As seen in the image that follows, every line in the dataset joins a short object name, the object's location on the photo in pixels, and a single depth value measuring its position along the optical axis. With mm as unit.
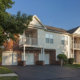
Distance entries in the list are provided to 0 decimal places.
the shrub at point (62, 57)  16959
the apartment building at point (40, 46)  15004
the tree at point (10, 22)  8246
